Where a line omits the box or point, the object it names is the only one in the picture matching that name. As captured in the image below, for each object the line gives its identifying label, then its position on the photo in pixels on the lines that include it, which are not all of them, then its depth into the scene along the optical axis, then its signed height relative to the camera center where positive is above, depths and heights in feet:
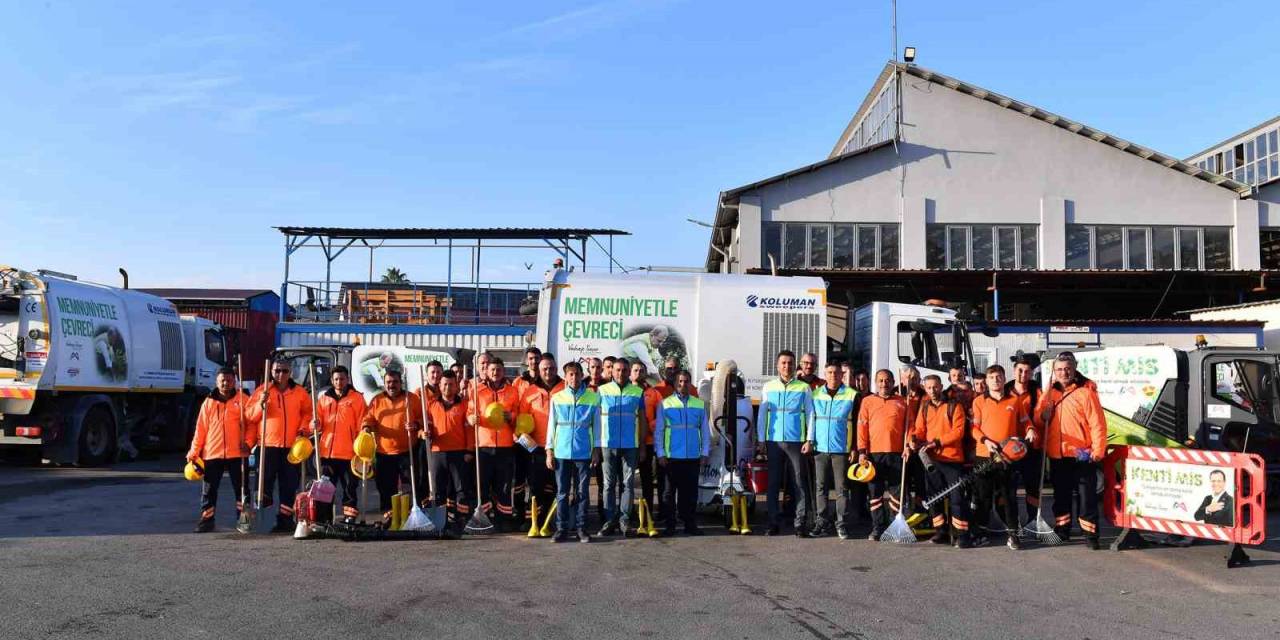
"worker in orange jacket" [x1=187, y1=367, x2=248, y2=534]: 31.35 -2.63
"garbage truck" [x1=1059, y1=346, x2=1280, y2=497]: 35.86 -0.89
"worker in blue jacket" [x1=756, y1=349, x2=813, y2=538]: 31.83 -1.95
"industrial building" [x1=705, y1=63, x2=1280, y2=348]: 88.43 +16.16
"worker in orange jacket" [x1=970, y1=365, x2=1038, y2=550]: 30.19 -1.92
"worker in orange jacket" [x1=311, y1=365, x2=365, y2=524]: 31.63 -2.13
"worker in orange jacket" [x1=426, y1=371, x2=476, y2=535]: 31.96 -2.90
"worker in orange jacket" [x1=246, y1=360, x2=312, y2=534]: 31.60 -2.13
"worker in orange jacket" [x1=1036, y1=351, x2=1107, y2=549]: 29.50 -1.97
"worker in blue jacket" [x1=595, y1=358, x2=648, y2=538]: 30.94 -2.24
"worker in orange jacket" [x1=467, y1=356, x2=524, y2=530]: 31.91 -2.76
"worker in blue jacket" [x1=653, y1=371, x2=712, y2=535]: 31.53 -2.55
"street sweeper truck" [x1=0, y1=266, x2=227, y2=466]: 49.60 -0.38
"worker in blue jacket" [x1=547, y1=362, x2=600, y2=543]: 30.27 -2.39
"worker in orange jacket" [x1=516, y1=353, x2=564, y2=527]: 32.32 -1.78
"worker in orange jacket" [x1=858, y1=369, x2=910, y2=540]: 31.09 -2.15
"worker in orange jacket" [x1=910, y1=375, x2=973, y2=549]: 30.17 -2.50
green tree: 232.12 +23.35
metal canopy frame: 82.58 +11.88
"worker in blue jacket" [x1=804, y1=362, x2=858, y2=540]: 31.30 -2.28
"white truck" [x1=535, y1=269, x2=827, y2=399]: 42.73 +2.22
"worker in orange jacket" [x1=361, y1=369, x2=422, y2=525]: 31.37 -2.07
